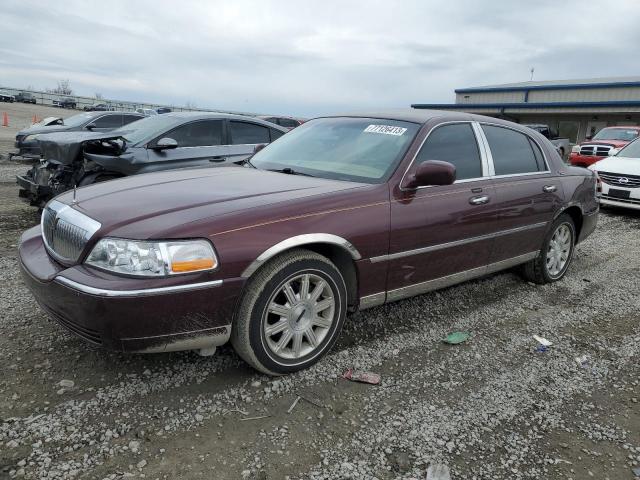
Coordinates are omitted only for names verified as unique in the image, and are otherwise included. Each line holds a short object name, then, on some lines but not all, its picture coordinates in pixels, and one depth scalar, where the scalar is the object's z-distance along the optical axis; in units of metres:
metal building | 29.53
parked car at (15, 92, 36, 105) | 51.49
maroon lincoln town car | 2.54
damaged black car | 6.08
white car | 8.82
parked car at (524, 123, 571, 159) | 21.56
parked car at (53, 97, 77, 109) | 50.74
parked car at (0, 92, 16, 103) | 50.62
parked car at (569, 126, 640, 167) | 14.55
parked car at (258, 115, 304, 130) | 18.14
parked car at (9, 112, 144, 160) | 11.50
